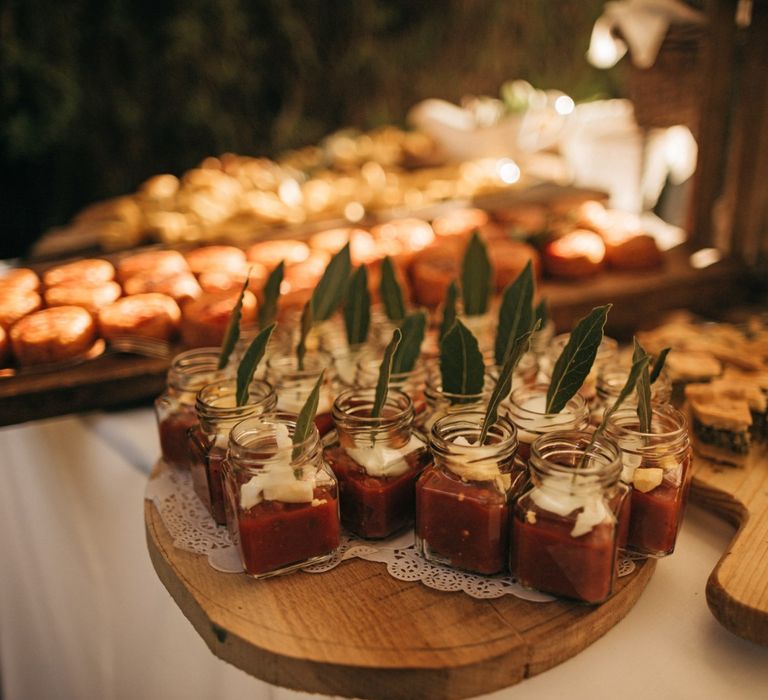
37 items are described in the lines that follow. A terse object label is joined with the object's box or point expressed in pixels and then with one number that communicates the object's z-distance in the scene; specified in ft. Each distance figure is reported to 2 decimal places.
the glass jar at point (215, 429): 1.39
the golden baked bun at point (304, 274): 2.31
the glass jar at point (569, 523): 1.17
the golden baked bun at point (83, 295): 2.24
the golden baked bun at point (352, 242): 2.58
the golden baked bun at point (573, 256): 2.50
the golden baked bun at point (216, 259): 2.53
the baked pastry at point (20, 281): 2.30
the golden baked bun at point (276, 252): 2.58
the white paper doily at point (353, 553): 1.28
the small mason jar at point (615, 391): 1.50
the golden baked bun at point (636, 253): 2.55
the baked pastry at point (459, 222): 2.84
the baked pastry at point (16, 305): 2.13
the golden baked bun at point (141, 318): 2.12
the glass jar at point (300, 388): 1.55
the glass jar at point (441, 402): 1.44
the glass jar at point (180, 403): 1.57
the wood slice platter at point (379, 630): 1.16
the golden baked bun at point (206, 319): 2.09
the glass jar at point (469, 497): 1.24
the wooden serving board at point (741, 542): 1.23
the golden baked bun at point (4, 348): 2.05
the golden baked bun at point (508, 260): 2.42
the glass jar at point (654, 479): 1.28
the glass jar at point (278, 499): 1.25
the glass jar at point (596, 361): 1.64
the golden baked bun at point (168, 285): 2.28
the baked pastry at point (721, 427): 1.59
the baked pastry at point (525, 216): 2.80
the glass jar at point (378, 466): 1.34
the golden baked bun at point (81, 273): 2.41
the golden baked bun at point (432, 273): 2.38
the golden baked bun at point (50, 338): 2.01
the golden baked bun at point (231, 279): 2.33
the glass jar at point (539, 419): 1.37
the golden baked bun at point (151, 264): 2.47
